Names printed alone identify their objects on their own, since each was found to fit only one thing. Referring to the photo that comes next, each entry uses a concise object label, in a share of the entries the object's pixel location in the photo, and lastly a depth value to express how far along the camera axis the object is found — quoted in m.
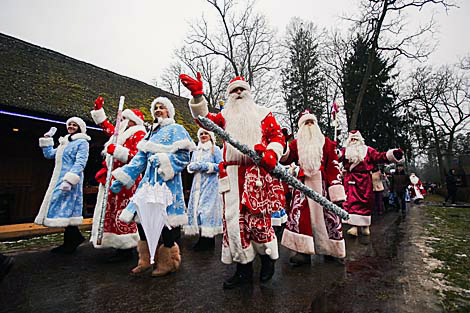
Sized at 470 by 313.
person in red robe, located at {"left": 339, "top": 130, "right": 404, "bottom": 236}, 4.96
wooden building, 6.37
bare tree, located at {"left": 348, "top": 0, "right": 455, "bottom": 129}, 12.85
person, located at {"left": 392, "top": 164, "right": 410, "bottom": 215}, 9.29
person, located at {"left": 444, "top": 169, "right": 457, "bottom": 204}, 13.15
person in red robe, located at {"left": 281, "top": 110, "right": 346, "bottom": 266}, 3.13
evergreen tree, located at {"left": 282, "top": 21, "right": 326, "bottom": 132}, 21.08
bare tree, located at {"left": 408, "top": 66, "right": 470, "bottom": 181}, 23.64
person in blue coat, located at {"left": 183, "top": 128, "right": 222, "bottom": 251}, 4.12
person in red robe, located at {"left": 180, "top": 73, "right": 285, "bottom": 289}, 2.38
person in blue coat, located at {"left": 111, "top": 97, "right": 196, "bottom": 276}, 2.80
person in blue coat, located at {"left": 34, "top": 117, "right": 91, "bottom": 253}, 3.65
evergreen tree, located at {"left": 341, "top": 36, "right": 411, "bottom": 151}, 20.61
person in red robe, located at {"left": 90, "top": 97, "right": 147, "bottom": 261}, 3.23
